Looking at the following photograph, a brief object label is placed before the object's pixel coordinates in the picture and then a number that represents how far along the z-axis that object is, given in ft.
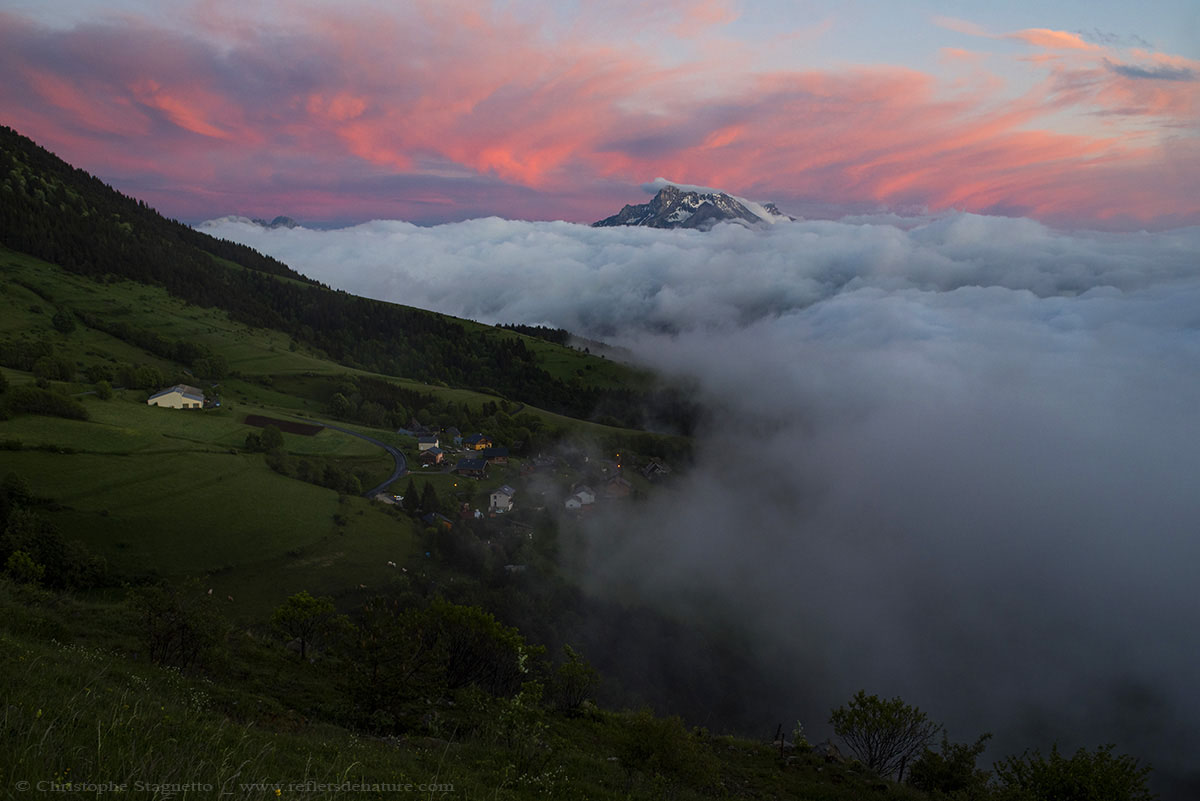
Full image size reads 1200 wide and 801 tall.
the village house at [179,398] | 385.91
